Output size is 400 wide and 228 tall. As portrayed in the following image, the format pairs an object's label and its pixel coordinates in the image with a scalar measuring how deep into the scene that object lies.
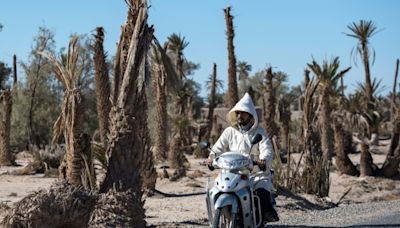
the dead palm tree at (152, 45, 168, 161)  33.78
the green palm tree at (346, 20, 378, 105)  50.38
